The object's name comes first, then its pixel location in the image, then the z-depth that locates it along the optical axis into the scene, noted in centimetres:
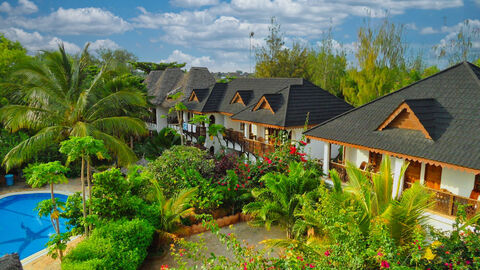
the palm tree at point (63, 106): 1218
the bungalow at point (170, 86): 2583
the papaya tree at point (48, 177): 770
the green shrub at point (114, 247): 697
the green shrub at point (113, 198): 881
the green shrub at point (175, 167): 1150
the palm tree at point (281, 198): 1004
